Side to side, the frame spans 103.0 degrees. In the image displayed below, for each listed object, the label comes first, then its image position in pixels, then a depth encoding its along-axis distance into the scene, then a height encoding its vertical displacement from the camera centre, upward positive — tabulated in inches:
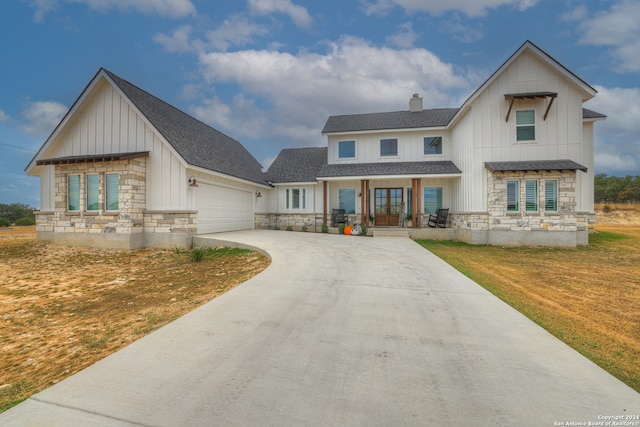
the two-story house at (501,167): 456.8 +97.3
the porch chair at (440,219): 570.7 -12.6
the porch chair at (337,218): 641.5 -11.9
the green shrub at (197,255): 341.1 -57.4
